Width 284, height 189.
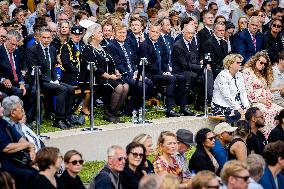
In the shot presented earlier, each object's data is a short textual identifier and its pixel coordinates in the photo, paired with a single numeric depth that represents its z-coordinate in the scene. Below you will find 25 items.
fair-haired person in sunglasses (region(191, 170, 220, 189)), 13.19
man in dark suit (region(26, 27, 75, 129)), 19.38
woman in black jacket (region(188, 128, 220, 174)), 16.41
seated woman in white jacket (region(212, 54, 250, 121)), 20.73
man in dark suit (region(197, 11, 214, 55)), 23.14
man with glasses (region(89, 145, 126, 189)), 14.48
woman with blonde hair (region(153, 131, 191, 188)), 15.85
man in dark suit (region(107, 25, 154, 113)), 20.62
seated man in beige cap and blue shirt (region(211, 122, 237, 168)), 17.22
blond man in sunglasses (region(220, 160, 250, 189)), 13.65
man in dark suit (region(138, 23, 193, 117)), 21.19
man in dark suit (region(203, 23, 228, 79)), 22.44
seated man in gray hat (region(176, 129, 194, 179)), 16.30
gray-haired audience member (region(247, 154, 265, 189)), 14.53
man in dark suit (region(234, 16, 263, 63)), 23.39
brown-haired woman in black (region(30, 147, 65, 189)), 14.18
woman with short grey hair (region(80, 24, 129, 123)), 20.00
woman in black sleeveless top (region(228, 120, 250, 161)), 16.78
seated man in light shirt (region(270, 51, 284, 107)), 21.77
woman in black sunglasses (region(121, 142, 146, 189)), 14.90
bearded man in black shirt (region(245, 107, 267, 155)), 17.74
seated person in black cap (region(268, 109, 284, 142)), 18.09
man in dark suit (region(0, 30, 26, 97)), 18.69
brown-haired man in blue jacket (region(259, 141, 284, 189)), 15.18
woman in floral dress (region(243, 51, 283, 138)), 20.91
